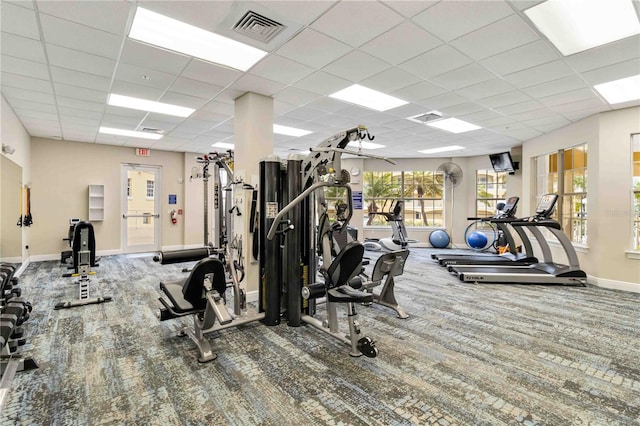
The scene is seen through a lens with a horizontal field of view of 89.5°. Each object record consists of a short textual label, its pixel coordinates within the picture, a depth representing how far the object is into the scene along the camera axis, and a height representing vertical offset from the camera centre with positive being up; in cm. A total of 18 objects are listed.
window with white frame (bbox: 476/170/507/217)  928 +62
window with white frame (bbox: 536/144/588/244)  582 +45
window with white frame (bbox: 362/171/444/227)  1009 +51
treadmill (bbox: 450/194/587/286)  508 -98
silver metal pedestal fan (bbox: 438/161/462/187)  920 +116
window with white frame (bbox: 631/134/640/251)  488 +33
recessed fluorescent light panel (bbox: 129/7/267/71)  270 +157
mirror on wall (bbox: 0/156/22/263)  417 -1
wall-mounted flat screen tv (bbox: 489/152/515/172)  818 +130
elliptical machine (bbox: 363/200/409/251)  740 -66
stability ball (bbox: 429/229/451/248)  941 -80
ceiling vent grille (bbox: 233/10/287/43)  260 +155
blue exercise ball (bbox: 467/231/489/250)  879 -80
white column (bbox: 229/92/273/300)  423 +79
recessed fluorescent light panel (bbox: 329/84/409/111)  425 +160
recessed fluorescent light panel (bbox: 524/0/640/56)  245 +157
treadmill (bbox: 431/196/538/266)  616 -92
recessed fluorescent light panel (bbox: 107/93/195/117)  453 +156
